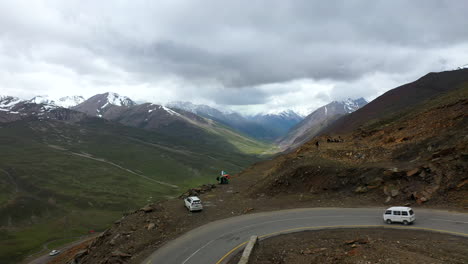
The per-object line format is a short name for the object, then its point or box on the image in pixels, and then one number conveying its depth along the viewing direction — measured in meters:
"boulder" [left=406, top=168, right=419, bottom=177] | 32.72
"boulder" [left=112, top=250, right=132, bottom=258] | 26.58
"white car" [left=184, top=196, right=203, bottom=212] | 37.12
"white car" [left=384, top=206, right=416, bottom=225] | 25.27
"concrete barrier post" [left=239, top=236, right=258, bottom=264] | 20.07
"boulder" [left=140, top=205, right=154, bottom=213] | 37.53
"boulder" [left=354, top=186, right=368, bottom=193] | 34.97
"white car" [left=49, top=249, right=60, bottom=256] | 91.43
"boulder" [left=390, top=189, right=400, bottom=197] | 32.08
